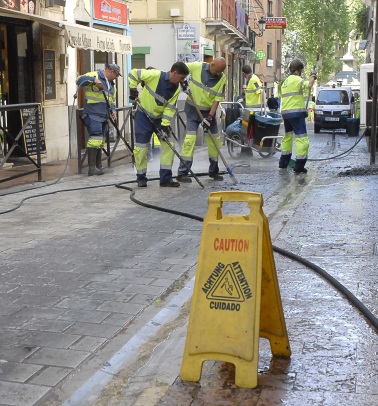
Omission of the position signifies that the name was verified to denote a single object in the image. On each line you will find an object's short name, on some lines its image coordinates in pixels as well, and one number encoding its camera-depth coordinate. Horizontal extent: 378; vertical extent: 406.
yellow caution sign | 3.96
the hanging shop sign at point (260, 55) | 44.62
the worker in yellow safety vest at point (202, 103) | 11.69
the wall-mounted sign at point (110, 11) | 18.30
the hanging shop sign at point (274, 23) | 40.41
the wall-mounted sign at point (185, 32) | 25.42
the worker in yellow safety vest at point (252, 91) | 17.78
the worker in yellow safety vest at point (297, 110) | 12.78
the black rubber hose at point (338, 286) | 5.02
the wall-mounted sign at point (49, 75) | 15.51
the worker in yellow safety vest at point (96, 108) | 12.42
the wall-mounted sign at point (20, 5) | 13.25
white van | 28.73
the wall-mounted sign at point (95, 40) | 13.99
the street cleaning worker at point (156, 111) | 10.92
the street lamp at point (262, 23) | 39.28
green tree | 57.34
